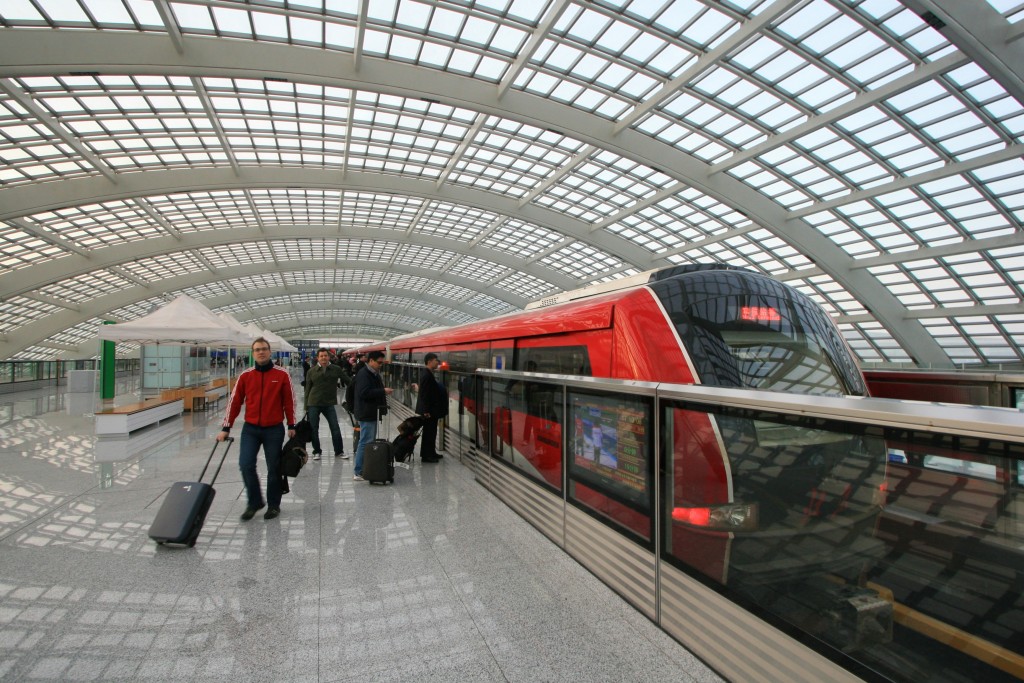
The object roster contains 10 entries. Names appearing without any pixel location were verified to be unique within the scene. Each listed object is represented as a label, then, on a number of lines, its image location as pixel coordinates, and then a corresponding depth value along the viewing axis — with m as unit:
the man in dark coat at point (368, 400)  7.48
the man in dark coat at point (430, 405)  7.78
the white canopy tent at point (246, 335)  17.29
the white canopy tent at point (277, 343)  26.52
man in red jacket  5.32
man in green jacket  8.73
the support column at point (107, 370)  19.11
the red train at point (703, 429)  2.45
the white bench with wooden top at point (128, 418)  10.62
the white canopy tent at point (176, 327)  12.84
